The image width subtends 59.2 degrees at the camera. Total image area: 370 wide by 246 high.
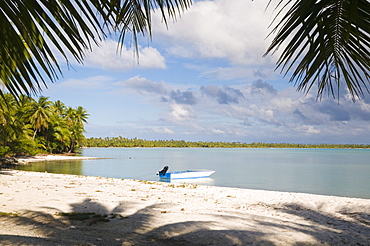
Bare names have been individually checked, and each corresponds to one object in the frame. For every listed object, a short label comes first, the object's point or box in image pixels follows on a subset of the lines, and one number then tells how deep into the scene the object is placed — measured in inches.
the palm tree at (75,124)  2356.1
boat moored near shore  1061.9
